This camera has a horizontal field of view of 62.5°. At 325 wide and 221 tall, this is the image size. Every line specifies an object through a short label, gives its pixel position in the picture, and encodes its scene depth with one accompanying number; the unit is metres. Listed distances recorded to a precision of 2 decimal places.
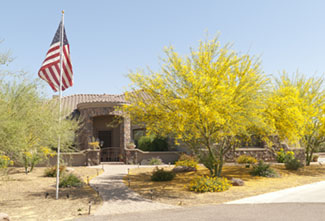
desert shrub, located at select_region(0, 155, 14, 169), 12.74
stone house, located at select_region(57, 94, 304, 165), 23.55
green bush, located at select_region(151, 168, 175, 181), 15.32
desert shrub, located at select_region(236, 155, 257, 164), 21.53
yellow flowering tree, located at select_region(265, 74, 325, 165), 15.86
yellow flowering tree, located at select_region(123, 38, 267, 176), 11.77
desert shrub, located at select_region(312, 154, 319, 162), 28.45
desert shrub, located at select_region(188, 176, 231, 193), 12.45
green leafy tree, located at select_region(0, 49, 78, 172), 8.54
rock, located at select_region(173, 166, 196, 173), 18.45
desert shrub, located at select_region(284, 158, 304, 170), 19.59
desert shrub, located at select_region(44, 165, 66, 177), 17.02
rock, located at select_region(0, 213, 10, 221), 7.66
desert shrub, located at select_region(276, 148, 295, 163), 23.64
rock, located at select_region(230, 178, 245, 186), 13.92
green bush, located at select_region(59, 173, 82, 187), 13.70
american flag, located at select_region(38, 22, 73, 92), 11.51
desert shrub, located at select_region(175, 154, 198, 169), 18.28
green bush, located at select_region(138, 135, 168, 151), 25.88
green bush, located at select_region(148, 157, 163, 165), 23.50
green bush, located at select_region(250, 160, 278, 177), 17.11
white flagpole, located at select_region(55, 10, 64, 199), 11.56
